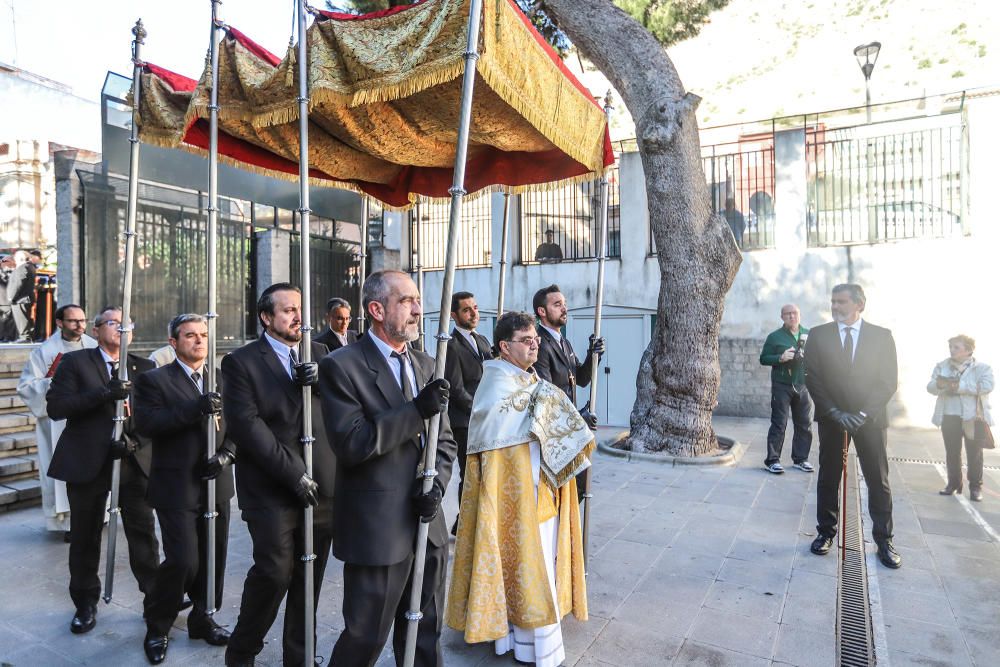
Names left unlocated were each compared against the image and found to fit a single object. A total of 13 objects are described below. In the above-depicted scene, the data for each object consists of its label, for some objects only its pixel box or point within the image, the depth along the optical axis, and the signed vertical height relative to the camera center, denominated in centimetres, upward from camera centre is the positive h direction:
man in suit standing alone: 464 -57
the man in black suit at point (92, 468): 371 -87
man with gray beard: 239 -52
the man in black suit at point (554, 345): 476 -17
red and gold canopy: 314 +133
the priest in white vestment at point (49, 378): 493 -42
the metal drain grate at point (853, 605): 341 -177
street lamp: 1212 +514
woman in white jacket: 626 -80
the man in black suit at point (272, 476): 295 -70
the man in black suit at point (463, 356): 495 -27
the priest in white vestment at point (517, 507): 316 -94
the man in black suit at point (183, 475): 333 -81
